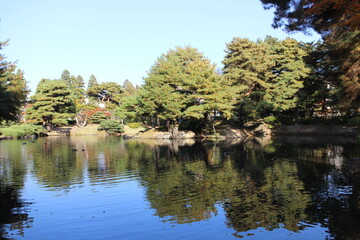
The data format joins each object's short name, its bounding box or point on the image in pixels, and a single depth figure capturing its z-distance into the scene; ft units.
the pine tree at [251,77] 131.75
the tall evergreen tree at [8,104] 48.37
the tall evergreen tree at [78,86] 241.96
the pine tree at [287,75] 131.85
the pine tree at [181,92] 115.14
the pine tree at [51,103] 172.24
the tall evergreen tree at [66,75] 285.84
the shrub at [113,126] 177.75
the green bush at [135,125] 178.55
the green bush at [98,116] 207.62
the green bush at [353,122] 114.32
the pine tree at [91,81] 274.16
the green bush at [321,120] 131.83
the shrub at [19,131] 152.87
